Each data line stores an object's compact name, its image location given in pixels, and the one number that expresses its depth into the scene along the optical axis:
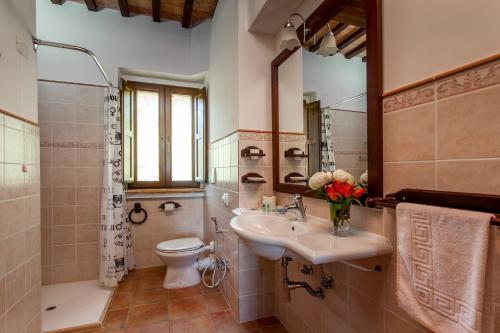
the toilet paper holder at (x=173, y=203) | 2.84
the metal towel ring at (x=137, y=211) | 2.74
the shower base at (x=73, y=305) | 1.76
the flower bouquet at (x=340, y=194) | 1.04
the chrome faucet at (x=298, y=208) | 1.43
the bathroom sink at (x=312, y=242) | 0.88
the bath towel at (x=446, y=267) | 0.60
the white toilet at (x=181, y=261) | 2.29
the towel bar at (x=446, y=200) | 0.64
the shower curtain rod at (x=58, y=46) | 1.55
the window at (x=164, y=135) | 2.88
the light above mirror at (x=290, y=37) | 1.45
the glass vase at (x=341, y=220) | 1.07
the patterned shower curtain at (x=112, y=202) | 2.34
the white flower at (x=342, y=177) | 1.08
